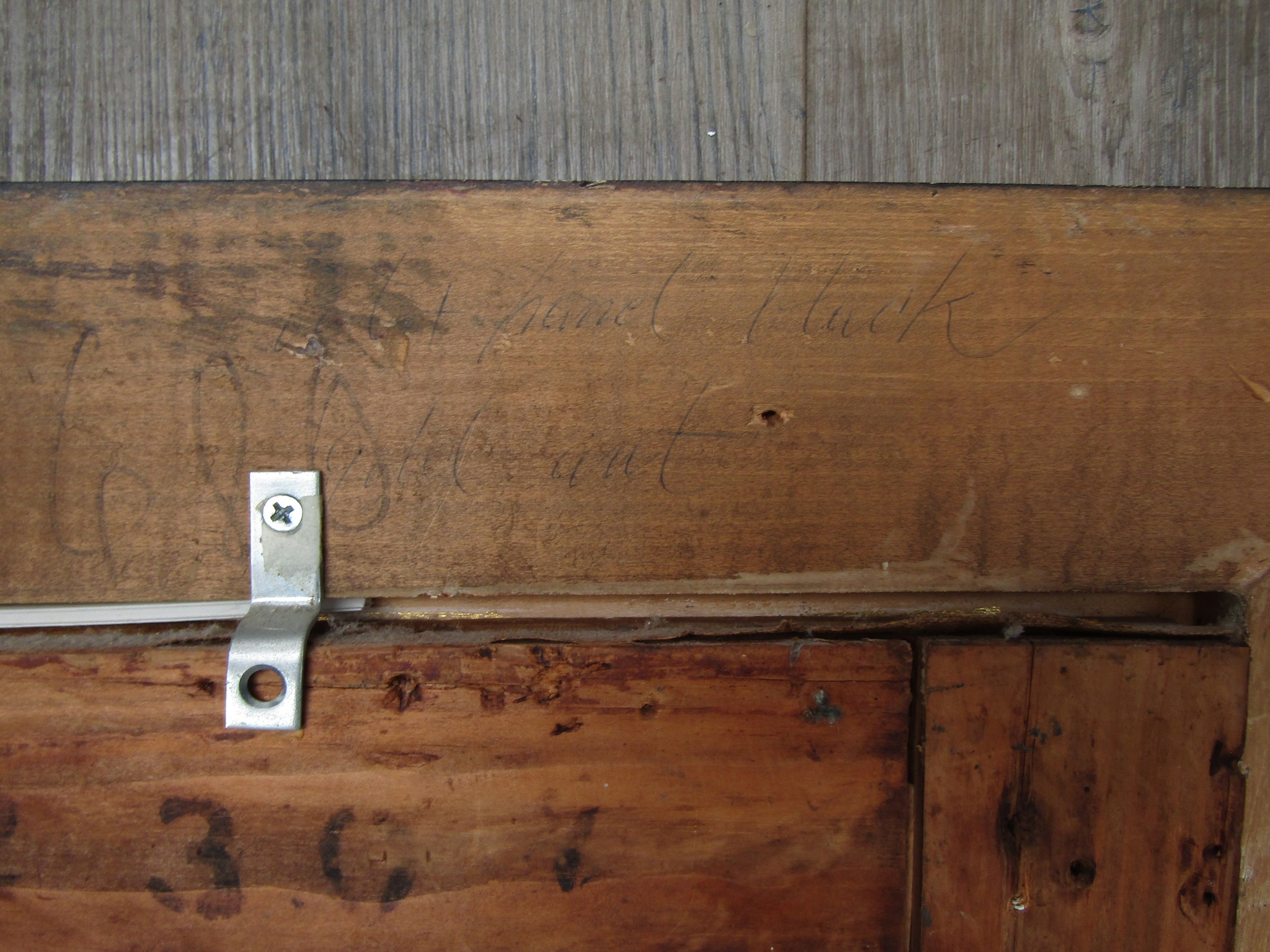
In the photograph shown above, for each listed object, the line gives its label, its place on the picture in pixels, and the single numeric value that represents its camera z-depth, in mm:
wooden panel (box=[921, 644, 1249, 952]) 181
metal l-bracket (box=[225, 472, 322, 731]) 177
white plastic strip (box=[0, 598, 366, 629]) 184
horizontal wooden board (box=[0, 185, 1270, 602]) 179
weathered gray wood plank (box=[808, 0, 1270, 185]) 189
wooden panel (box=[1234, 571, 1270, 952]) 185
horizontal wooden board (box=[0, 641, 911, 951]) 177
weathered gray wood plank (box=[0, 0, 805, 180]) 185
